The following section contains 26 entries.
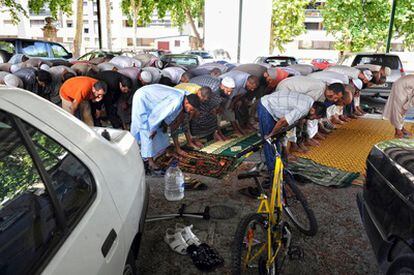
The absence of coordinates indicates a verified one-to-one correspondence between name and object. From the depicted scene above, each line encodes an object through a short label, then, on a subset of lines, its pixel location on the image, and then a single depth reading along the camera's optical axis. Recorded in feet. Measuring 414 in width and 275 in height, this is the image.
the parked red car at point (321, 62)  71.22
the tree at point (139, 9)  84.84
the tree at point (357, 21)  65.31
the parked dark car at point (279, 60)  44.47
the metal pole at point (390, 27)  47.84
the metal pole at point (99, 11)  53.01
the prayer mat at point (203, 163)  16.47
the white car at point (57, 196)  4.00
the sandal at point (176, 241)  10.06
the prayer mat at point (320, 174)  15.44
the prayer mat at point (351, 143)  18.34
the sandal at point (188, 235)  10.30
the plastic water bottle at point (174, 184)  13.67
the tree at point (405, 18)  62.49
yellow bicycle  7.95
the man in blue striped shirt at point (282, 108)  14.49
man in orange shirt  17.05
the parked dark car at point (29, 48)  35.22
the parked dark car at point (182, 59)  43.08
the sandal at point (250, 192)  13.82
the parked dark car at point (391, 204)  6.54
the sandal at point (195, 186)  14.48
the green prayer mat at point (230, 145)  19.32
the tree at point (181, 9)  83.06
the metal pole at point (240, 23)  54.06
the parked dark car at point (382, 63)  34.65
